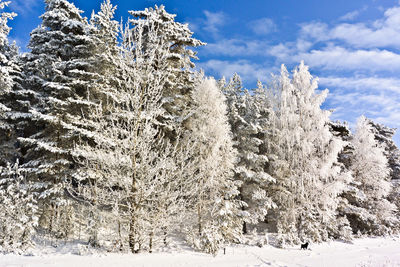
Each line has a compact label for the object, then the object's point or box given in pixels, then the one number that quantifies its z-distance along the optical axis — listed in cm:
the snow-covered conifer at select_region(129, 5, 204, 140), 1543
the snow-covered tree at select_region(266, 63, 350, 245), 1658
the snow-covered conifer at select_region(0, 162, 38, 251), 909
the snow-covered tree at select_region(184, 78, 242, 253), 1380
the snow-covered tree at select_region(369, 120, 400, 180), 2850
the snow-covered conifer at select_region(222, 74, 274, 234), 1673
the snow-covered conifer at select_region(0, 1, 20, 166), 1216
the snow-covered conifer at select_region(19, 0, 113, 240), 1178
